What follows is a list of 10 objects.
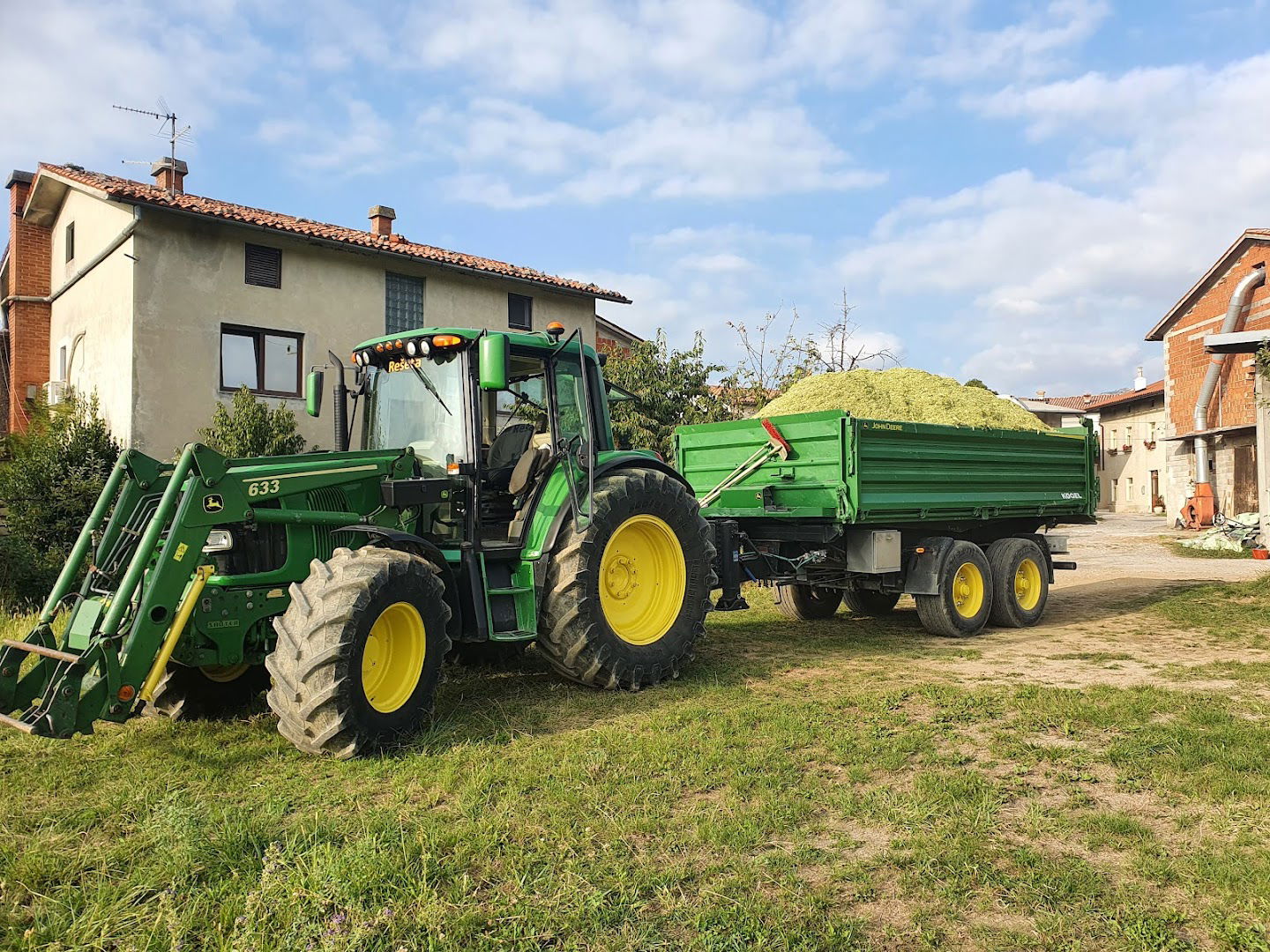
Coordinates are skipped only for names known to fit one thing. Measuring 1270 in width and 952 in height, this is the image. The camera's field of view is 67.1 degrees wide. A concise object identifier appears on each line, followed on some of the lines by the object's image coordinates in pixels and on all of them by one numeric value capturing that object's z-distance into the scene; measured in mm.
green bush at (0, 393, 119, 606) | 11867
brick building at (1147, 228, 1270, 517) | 25984
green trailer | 8453
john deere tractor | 4648
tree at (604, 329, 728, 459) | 19547
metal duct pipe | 26031
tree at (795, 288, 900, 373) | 24141
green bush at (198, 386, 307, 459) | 14836
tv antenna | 18875
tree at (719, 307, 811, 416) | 21688
